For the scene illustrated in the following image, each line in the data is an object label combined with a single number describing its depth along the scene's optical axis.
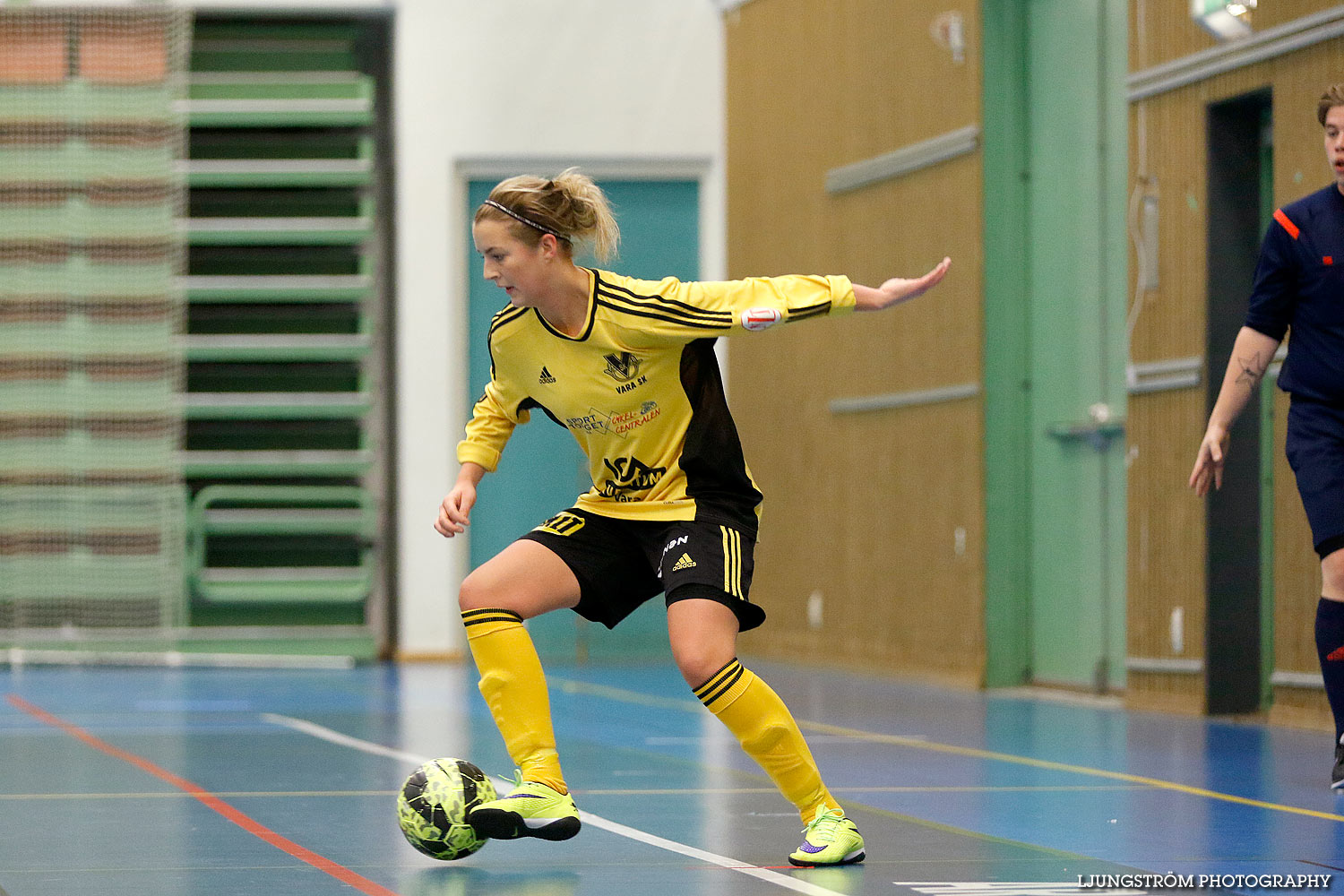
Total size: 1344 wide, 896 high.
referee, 10.49
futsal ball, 8.32
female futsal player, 8.41
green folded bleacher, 28.62
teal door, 28.45
